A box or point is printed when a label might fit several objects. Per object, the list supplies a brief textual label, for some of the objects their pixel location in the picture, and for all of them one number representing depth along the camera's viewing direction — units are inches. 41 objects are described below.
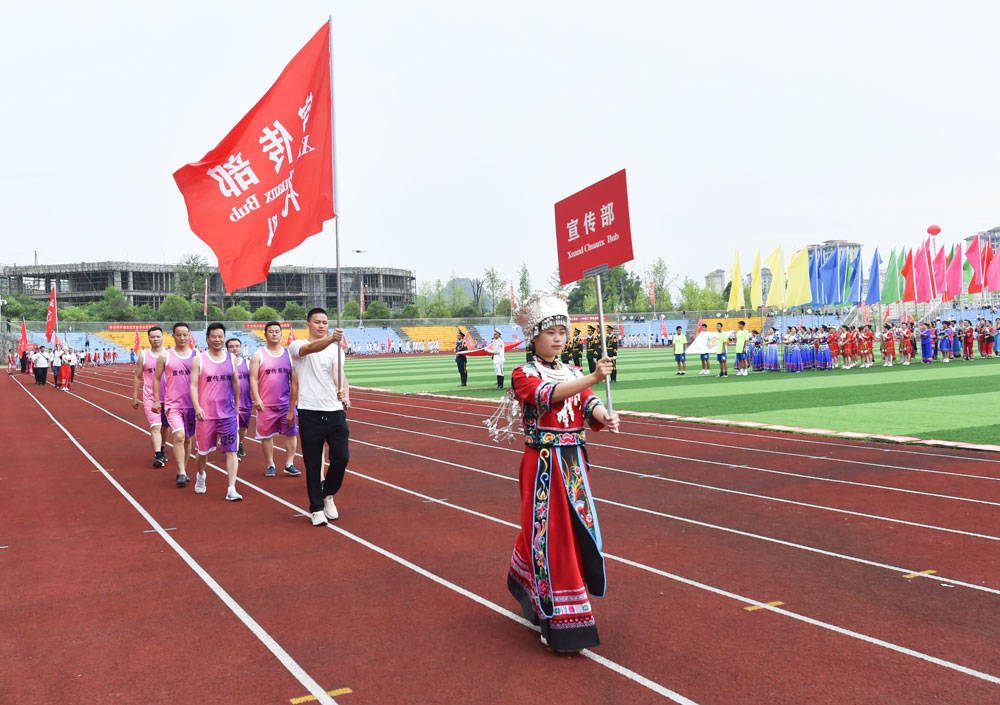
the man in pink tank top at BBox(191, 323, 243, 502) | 331.4
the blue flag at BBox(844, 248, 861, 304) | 1435.8
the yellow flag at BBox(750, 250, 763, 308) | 1305.4
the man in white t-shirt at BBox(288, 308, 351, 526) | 269.9
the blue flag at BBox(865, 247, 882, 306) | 1425.9
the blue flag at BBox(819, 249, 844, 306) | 1417.3
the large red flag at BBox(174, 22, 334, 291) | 268.4
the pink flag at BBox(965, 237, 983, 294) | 1334.9
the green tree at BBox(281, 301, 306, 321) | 2925.7
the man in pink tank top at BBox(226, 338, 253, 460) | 401.7
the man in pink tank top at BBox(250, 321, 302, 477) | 379.2
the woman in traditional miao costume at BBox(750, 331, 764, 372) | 1078.4
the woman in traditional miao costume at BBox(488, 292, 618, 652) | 154.9
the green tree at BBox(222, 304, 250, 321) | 2790.4
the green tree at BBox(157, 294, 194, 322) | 2699.3
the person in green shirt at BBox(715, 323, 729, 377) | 978.1
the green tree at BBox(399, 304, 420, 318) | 3048.7
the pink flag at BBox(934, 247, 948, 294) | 1322.6
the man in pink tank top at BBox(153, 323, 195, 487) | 357.1
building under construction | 3929.6
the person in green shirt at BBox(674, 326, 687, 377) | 1025.5
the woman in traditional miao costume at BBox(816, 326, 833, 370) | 1056.8
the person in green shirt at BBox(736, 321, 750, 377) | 981.8
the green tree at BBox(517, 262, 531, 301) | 3385.8
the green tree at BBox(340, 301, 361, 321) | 3122.0
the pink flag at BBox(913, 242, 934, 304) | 1310.3
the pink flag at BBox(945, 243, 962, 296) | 1336.1
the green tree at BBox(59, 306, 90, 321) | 2522.1
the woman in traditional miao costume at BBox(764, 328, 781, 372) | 1062.4
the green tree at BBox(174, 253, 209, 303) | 3703.2
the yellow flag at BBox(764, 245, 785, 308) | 1330.0
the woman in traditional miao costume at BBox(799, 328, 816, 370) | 1049.5
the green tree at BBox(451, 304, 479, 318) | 3320.1
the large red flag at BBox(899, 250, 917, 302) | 1304.1
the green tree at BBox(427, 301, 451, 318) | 3326.8
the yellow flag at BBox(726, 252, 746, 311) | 1410.9
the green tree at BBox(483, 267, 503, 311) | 3467.0
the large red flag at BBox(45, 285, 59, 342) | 1389.0
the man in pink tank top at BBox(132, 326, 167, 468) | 401.7
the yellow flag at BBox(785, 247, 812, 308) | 1304.1
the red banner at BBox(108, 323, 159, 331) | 2314.1
